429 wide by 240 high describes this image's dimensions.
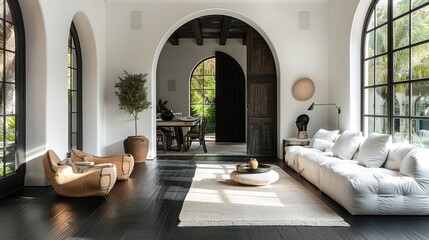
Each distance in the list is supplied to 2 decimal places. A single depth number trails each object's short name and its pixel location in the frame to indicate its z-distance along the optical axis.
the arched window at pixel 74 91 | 6.99
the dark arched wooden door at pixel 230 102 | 12.91
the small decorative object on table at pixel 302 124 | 7.93
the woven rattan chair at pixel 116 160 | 5.68
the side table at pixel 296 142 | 7.64
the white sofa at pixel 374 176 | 3.92
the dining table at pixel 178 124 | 9.52
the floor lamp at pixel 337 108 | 7.40
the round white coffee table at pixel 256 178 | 5.22
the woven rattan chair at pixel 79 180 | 4.61
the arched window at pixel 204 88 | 13.72
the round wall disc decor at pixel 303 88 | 8.20
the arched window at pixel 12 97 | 4.88
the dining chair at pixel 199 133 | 10.08
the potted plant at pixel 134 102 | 7.72
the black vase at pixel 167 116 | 9.87
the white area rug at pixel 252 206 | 3.69
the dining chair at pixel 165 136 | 9.70
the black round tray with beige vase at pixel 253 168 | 5.29
